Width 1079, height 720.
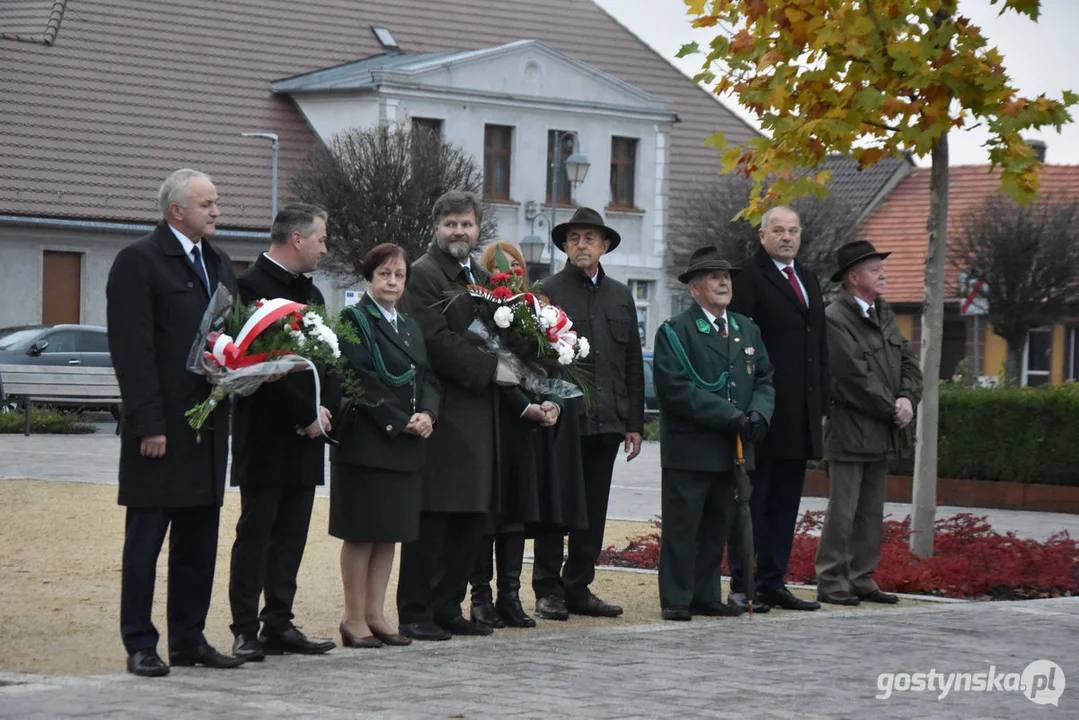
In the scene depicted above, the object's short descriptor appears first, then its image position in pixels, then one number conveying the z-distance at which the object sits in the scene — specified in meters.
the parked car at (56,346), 32.16
